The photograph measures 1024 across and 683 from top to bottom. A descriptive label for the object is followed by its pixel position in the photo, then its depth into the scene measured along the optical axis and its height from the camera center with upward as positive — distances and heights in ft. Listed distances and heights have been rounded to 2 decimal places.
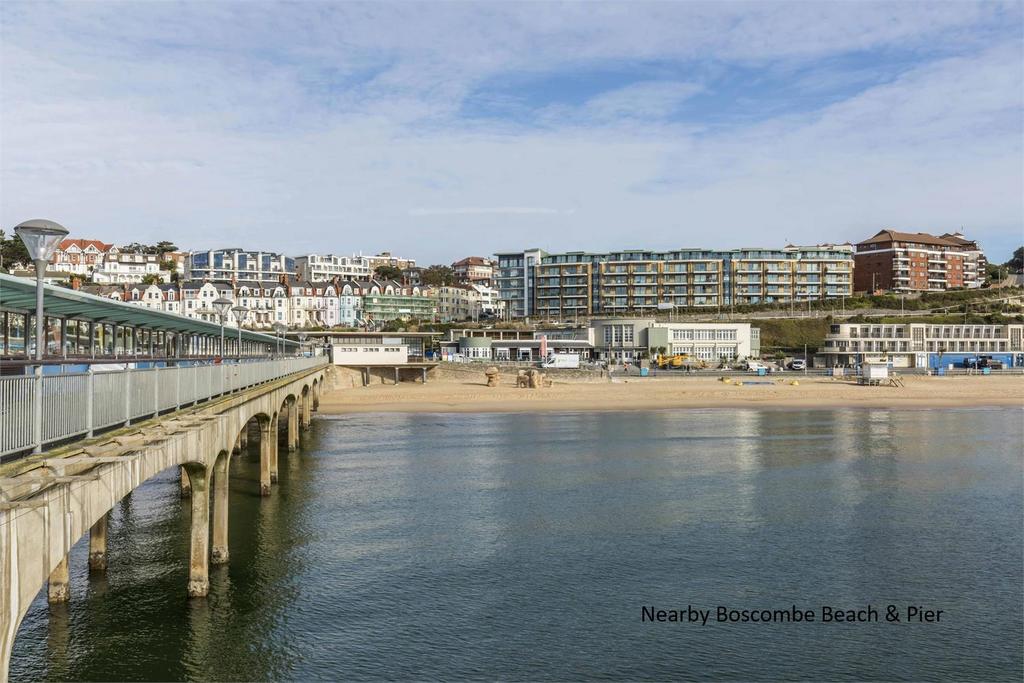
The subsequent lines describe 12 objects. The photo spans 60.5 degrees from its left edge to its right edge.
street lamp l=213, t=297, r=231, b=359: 112.78 +5.60
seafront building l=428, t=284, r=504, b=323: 651.25 +32.35
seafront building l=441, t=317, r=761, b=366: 415.44 +2.12
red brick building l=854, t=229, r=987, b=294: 625.41 +61.70
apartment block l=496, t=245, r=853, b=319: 596.29 +47.87
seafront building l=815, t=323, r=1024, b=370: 405.59 +1.57
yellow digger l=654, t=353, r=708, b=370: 386.73 -6.21
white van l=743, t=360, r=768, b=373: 374.36 -7.76
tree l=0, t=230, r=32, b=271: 517.14 +57.86
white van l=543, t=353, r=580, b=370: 369.50 -5.32
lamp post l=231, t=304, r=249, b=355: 124.49 +5.30
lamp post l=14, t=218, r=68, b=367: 44.24 +5.44
